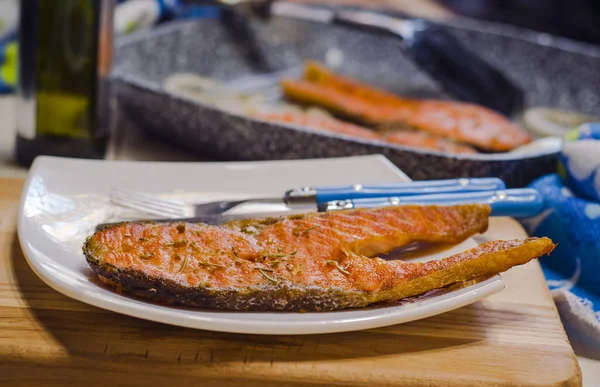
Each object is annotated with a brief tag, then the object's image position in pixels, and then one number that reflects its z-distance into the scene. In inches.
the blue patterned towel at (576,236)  24.2
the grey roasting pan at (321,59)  28.6
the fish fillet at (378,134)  31.8
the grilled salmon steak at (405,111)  32.3
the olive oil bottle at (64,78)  28.6
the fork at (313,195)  24.2
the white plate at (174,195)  20.6
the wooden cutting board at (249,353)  20.7
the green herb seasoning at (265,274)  21.1
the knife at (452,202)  23.8
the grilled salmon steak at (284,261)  20.9
